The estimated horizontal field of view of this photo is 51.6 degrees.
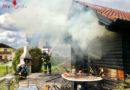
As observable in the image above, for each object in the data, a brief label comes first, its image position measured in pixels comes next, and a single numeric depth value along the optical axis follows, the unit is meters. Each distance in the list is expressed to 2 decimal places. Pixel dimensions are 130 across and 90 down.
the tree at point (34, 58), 11.38
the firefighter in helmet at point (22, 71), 7.50
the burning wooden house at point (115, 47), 4.46
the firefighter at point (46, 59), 9.28
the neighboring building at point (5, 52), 36.39
